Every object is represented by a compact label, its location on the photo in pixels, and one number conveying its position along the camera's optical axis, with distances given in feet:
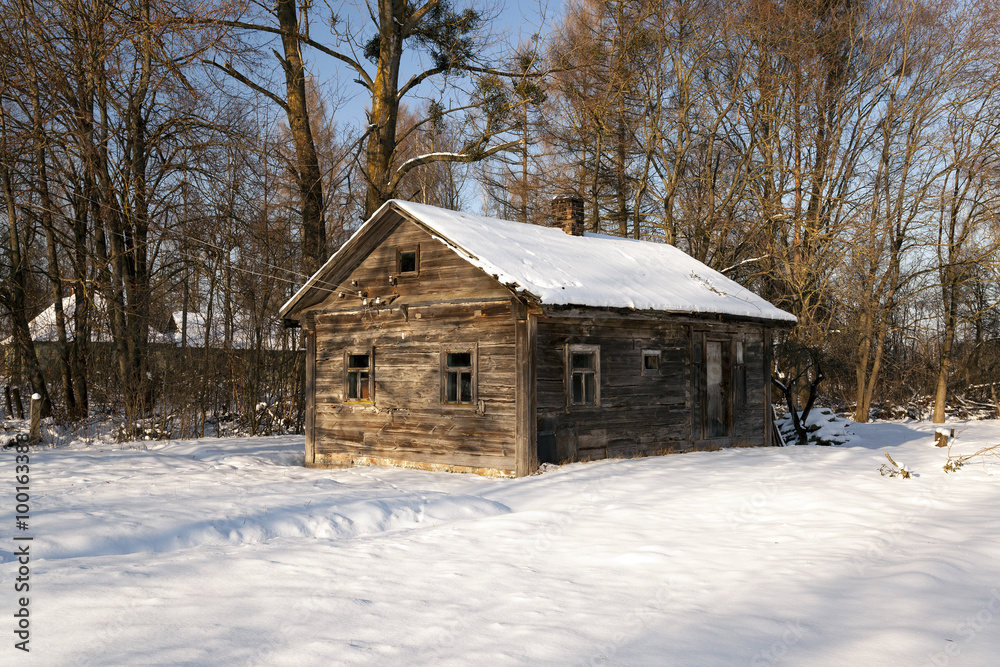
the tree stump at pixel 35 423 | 52.54
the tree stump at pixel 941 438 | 56.90
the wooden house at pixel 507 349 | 46.80
